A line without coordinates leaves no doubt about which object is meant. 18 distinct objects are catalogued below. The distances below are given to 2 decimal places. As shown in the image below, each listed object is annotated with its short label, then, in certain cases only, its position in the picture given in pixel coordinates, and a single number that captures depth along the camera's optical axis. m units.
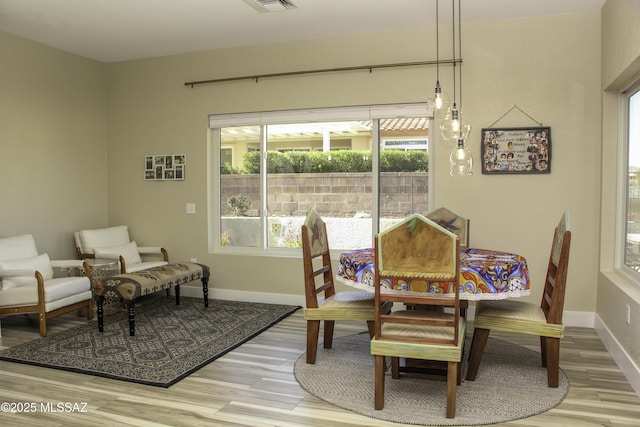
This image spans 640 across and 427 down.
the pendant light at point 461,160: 3.39
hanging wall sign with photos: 4.55
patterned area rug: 3.47
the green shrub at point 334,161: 5.04
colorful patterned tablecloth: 2.89
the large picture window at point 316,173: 5.06
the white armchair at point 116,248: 5.37
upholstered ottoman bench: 4.22
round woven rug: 2.78
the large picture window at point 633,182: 3.77
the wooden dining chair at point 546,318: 3.03
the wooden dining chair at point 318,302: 3.39
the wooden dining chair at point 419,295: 2.66
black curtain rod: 4.81
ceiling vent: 4.15
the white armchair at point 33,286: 4.23
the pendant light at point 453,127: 3.22
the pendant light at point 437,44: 4.50
